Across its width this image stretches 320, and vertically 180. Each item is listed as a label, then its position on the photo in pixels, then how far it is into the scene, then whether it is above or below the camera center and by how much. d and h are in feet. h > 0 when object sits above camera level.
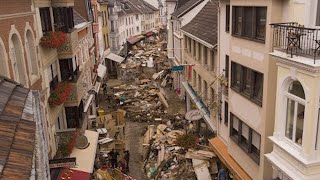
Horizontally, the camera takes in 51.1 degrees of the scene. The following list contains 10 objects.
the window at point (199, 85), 86.51 -17.50
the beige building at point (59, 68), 53.16 -8.54
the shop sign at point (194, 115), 71.09 -20.76
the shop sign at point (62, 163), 46.16 -19.20
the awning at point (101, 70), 126.82 -19.70
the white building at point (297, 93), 31.14 -7.83
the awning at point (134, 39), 237.39 -15.03
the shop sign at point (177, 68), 93.15 -14.02
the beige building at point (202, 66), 71.68 -12.16
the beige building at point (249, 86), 40.93 -9.90
